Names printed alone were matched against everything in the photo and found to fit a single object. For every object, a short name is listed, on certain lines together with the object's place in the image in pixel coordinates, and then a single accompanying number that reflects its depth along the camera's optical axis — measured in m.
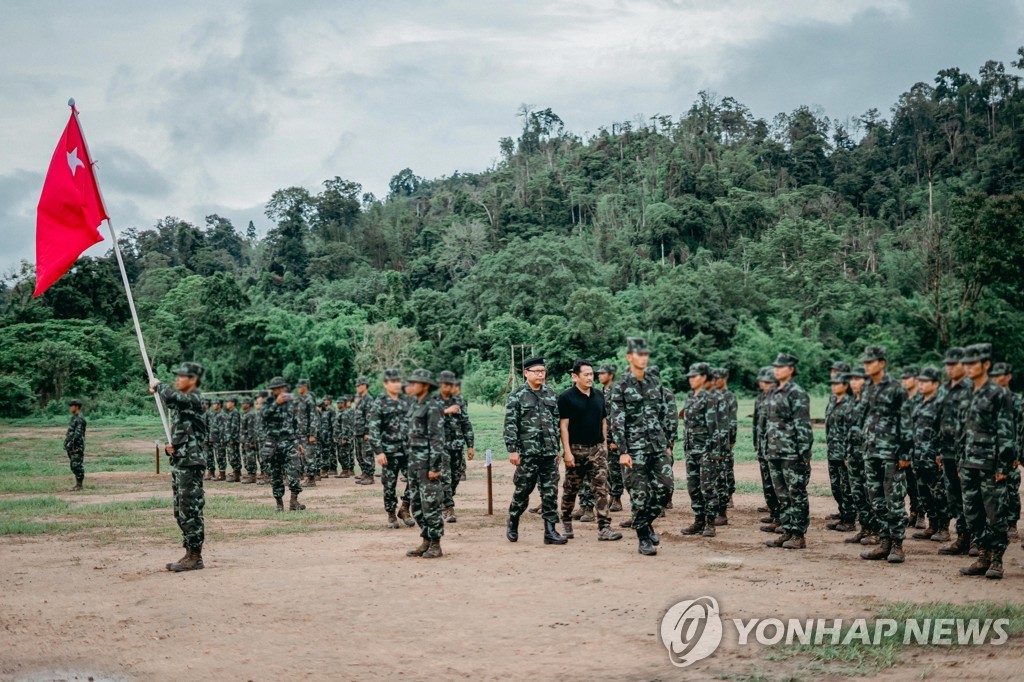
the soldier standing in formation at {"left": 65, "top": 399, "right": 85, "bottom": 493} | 18.94
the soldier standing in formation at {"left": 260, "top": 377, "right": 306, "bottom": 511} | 14.01
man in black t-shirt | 10.80
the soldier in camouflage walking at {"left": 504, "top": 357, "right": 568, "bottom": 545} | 10.38
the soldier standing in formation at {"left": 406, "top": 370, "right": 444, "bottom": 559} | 9.73
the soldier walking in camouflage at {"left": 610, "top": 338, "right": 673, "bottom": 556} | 9.69
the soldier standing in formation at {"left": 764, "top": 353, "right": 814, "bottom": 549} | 9.94
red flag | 10.76
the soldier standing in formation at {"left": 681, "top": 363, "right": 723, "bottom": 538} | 11.24
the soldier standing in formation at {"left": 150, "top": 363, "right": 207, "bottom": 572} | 9.35
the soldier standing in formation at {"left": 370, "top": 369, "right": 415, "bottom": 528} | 12.13
